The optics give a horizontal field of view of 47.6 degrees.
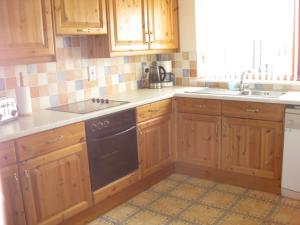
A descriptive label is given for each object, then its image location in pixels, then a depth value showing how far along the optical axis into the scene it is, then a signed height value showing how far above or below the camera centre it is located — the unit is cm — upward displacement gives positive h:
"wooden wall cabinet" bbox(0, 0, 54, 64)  219 +21
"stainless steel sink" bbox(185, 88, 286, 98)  314 -37
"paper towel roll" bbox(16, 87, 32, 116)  252 -28
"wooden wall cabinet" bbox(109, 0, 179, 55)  302 +31
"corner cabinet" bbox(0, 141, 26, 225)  202 -74
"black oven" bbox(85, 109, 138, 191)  258 -70
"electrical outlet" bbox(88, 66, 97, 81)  322 -13
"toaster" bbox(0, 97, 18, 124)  227 -31
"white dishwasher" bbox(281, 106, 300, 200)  271 -82
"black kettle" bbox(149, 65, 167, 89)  374 -21
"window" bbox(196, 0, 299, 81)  323 +15
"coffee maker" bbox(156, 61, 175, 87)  381 -20
